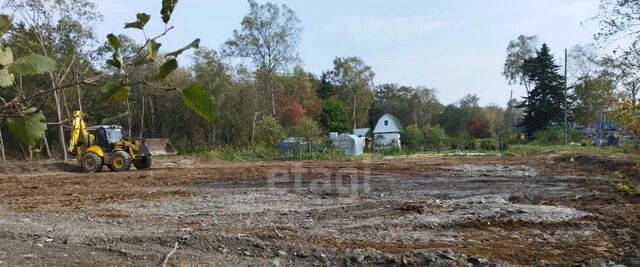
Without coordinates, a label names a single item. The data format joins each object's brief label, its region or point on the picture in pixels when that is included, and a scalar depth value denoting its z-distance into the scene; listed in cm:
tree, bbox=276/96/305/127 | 4375
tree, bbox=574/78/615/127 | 4415
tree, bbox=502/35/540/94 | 5141
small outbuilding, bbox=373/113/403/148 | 5550
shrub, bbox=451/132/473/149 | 4447
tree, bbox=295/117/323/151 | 3072
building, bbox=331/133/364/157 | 3372
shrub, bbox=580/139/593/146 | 3728
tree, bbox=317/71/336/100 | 6269
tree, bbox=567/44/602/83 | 4641
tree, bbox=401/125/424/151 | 4189
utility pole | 3725
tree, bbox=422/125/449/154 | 4269
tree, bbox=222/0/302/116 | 3919
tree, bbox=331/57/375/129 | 5834
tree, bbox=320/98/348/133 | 5334
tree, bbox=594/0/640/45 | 1309
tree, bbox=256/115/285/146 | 3341
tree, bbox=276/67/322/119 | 4212
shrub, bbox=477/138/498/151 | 4049
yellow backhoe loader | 1878
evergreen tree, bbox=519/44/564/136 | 4934
